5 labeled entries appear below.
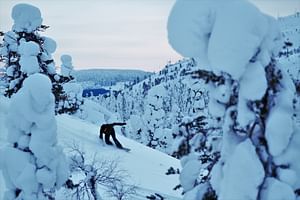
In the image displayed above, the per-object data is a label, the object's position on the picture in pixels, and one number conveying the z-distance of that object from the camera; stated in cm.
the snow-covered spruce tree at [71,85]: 3638
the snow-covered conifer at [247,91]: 605
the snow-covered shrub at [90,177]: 1411
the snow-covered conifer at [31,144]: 1102
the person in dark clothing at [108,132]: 2369
